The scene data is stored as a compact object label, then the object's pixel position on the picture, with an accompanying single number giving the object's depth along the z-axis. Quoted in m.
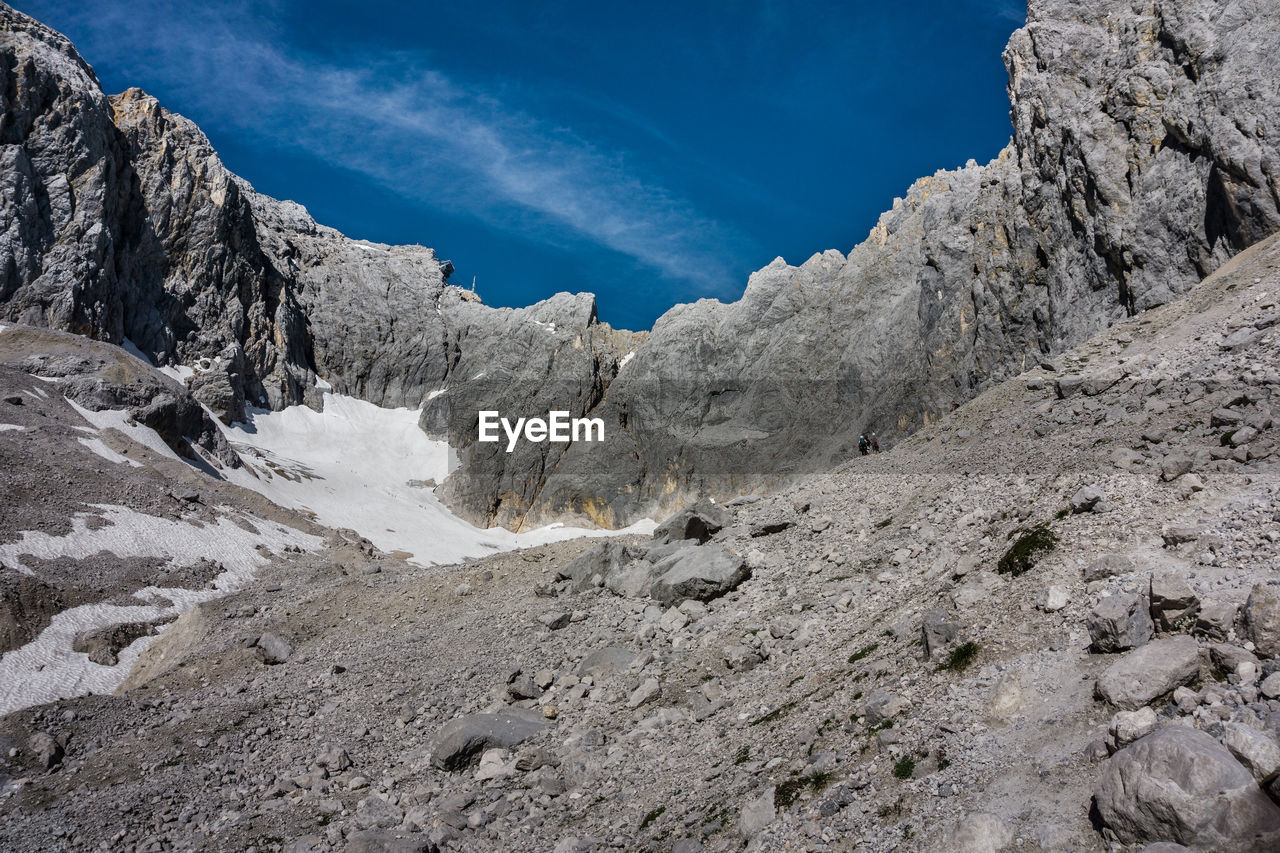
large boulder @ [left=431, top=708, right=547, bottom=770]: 14.48
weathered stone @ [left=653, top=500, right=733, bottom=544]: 23.98
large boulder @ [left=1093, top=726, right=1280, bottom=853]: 5.39
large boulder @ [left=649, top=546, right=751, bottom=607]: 19.00
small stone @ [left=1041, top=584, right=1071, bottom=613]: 9.69
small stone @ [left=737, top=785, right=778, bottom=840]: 8.89
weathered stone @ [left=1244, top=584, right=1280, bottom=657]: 6.95
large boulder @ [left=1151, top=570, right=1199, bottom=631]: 8.02
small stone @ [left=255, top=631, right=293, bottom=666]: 21.91
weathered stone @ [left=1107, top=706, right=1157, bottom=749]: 6.71
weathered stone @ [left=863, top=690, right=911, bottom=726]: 9.48
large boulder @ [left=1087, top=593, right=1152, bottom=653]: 8.20
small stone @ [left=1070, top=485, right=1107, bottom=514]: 11.88
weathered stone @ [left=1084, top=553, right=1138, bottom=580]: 9.83
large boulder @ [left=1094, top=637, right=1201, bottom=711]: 7.11
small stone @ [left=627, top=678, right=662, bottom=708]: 14.93
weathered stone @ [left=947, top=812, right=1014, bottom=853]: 6.48
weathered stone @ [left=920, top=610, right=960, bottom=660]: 10.33
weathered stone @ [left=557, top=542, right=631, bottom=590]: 22.80
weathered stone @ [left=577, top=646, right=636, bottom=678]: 16.89
